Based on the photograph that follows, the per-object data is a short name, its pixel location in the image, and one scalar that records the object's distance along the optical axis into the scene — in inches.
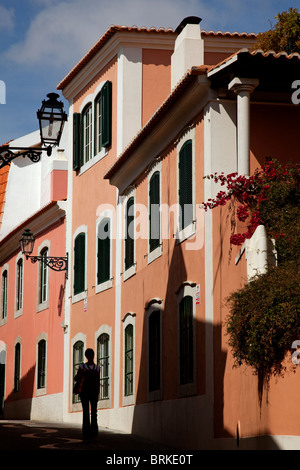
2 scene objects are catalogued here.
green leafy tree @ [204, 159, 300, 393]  496.7
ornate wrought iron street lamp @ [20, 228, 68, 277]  1000.9
